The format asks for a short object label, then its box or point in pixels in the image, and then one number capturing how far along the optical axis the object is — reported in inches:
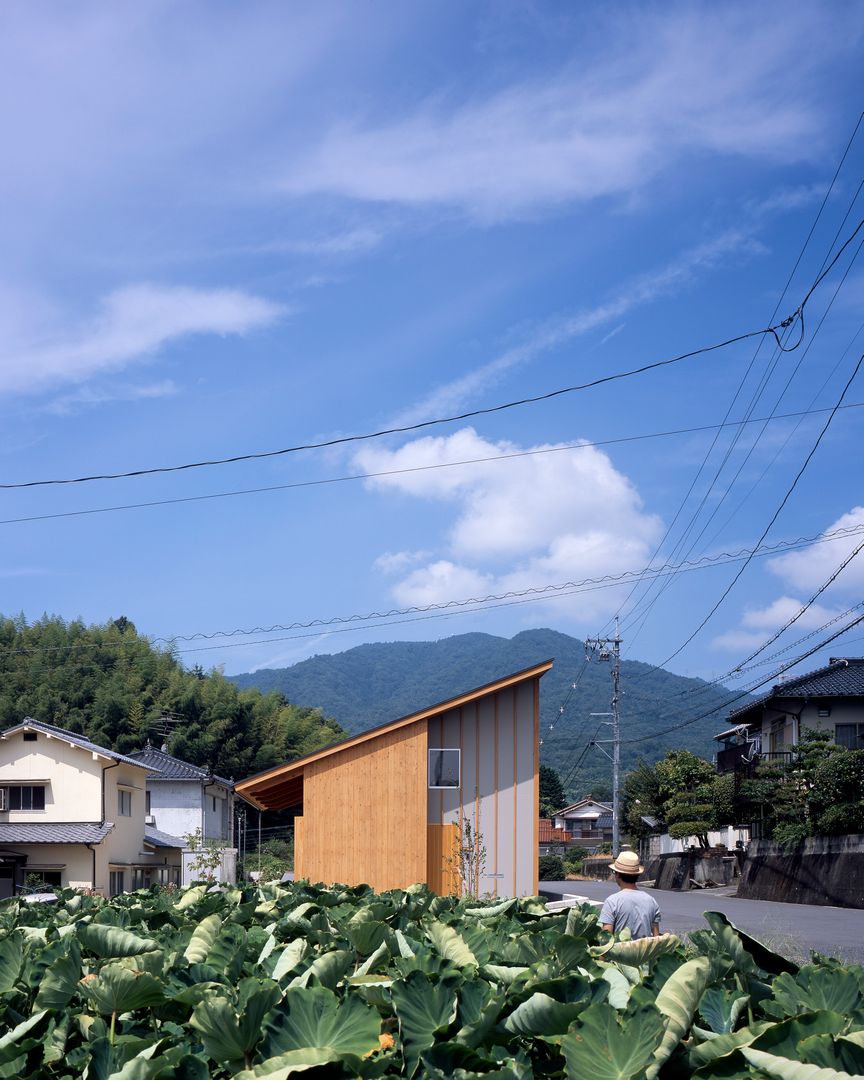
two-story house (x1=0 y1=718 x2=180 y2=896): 1598.2
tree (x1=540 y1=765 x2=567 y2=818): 3823.8
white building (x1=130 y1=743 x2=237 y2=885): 2084.2
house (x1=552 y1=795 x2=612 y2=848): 3806.6
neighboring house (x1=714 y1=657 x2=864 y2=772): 1595.7
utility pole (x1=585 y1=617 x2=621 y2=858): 1696.6
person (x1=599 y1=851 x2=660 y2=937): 267.6
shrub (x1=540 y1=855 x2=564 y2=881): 2377.0
